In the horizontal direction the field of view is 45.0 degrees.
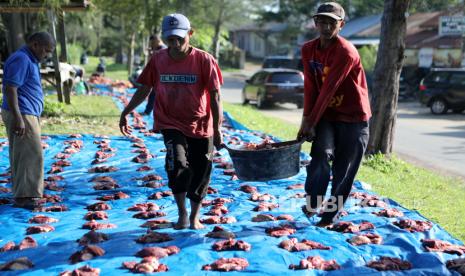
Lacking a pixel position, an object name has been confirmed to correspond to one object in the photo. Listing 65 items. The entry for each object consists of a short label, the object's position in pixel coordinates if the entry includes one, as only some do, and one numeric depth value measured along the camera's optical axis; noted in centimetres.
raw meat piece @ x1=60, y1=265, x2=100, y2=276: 387
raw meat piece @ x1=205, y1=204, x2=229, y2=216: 568
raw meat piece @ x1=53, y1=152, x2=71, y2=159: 850
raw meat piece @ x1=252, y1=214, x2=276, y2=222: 545
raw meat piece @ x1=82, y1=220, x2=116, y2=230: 512
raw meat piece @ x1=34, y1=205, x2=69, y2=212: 572
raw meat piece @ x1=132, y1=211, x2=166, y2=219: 557
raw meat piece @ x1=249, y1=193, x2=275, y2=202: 635
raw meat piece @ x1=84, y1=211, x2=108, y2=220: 548
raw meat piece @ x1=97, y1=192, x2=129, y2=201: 629
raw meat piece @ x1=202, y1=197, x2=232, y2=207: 613
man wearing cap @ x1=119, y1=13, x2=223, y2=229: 487
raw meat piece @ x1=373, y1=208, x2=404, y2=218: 563
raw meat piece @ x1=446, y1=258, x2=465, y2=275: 415
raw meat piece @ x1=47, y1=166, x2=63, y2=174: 755
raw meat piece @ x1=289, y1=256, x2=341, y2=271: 415
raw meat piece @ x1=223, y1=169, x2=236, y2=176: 767
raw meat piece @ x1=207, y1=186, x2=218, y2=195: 666
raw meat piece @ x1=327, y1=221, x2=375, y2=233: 512
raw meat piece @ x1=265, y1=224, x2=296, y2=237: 491
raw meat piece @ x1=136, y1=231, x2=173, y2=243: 467
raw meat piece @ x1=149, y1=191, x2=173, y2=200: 634
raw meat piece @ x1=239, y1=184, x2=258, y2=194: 669
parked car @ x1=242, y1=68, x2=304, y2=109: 2155
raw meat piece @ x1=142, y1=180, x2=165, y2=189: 688
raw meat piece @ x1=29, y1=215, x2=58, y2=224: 529
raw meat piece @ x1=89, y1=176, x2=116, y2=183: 718
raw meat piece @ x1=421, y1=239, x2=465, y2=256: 456
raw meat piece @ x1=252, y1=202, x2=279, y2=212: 592
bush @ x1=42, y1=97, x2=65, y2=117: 1284
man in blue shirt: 548
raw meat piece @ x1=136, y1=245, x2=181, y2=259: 429
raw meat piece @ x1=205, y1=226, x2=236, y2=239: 481
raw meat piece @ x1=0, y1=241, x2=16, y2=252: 445
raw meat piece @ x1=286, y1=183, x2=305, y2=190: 685
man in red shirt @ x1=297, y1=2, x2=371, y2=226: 489
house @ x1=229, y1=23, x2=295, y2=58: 6122
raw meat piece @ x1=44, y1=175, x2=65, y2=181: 710
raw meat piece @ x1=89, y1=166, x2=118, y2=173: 770
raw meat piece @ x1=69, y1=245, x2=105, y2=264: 419
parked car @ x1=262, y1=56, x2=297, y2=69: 3681
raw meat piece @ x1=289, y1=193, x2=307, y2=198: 646
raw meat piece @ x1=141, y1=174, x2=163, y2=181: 719
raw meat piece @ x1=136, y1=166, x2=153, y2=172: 777
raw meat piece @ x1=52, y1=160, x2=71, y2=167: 792
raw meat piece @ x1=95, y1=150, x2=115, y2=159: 863
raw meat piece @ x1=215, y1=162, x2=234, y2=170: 808
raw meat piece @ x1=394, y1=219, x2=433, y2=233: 516
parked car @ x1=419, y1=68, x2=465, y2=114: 2017
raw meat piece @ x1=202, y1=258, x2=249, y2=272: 409
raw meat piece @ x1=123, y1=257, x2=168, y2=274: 400
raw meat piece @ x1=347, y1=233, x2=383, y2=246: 477
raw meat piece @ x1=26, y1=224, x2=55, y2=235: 495
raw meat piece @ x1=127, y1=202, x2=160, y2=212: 582
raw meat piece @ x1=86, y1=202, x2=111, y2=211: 585
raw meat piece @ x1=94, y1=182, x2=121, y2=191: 680
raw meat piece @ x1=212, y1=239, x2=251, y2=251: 452
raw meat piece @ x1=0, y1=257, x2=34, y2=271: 400
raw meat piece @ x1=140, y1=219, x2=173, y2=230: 514
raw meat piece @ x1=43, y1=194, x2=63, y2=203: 610
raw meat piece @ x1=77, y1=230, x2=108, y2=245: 465
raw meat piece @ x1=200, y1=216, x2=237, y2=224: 537
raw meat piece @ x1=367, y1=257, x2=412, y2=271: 415
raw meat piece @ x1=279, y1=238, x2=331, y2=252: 454
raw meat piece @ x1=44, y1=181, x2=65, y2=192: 663
